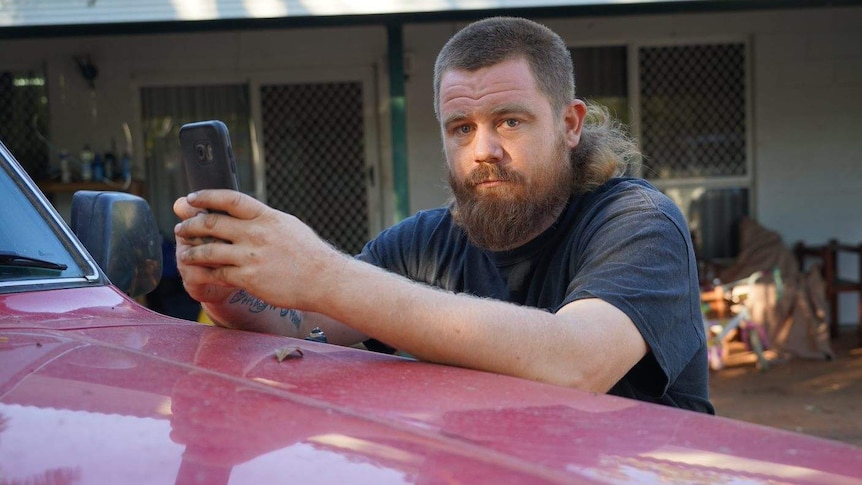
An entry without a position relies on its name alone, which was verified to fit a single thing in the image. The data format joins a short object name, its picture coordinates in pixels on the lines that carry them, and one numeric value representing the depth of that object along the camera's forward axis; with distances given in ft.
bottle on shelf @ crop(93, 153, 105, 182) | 28.19
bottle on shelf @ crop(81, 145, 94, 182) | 28.19
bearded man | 5.34
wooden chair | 27.96
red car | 3.40
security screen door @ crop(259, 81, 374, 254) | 29.30
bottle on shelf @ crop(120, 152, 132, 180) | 28.25
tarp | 25.95
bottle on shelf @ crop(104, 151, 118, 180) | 28.45
